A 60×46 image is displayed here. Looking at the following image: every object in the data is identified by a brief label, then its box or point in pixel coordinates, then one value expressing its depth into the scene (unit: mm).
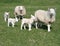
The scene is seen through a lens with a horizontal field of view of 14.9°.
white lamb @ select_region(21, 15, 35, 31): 14930
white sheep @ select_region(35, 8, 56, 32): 15004
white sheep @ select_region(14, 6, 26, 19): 20125
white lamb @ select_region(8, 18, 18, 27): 16206
